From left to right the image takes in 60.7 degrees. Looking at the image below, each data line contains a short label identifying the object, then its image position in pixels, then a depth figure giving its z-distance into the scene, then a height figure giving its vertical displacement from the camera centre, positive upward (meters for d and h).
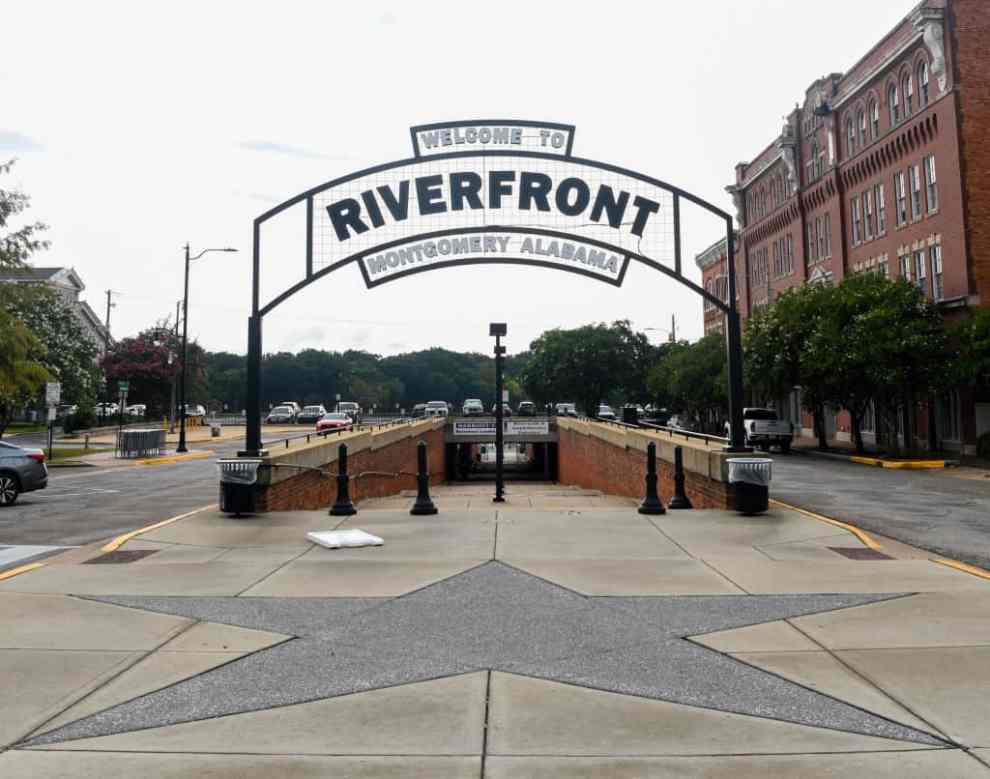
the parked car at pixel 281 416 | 69.39 +1.36
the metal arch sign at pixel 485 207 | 14.80 +3.97
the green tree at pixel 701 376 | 48.84 +3.07
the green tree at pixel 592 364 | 79.06 +6.12
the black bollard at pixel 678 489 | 13.87 -1.01
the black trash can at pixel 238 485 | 13.30 -0.82
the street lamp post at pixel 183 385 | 39.12 +2.33
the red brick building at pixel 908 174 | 33.06 +11.82
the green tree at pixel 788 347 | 35.50 +3.50
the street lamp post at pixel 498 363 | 17.88 +1.42
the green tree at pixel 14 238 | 27.66 +6.55
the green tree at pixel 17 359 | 25.55 +2.36
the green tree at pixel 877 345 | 30.77 +2.99
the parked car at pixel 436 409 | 62.69 +1.75
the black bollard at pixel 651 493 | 13.17 -1.02
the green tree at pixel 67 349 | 43.06 +4.70
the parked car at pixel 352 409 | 59.67 +1.84
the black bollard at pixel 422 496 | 13.33 -1.04
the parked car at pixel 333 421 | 44.92 +0.63
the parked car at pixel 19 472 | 17.66 -0.78
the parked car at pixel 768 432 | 38.28 -0.23
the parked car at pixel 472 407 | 66.69 +1.95
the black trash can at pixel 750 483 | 12.95 -0.86
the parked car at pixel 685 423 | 59.62 +0.39
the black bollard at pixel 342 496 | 13.18 -1.01
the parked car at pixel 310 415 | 71.62 +1.46
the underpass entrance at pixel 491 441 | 47.53 -1.15
